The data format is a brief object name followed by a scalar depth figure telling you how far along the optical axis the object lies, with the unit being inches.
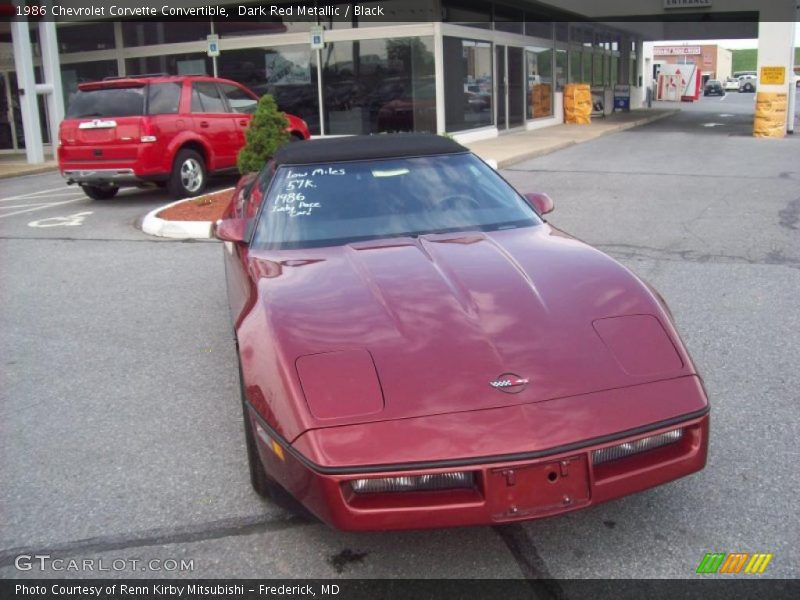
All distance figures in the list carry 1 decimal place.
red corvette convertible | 99.5
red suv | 439.5
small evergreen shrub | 392.5
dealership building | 712.4
